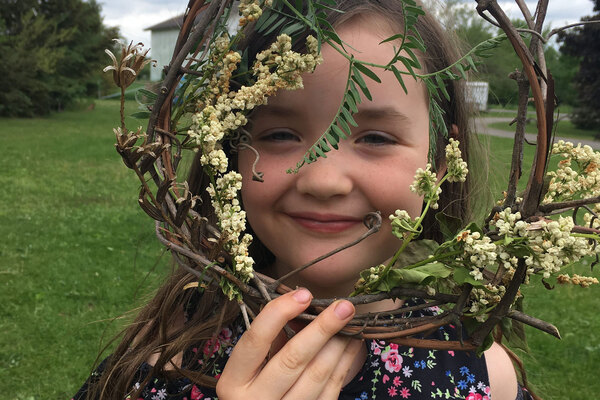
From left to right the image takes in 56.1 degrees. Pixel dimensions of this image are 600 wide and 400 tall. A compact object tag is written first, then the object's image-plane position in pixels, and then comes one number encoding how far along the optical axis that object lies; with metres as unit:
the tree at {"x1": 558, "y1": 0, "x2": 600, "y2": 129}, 19.19
